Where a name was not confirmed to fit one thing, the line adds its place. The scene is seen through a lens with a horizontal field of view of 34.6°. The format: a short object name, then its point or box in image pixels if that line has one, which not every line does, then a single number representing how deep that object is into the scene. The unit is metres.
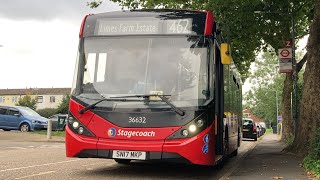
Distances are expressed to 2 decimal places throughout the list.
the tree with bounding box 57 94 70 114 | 67.78
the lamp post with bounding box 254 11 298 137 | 22.32
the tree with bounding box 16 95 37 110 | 86.25
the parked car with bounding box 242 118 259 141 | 38.19
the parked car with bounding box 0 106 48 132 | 30.95
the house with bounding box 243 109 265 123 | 150.18
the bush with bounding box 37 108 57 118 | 78.10
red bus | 9.47
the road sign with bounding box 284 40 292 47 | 26.27
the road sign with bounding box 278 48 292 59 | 23.09
